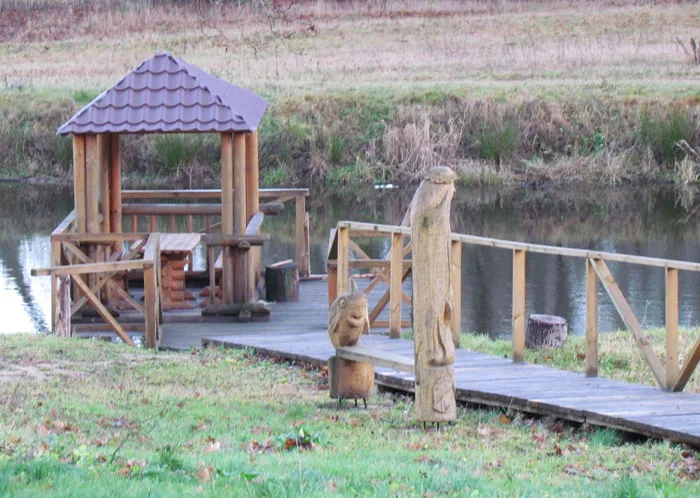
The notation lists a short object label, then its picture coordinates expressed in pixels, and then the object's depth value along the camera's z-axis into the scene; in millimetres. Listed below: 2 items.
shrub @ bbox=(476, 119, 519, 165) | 64562
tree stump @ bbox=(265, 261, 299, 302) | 29422
